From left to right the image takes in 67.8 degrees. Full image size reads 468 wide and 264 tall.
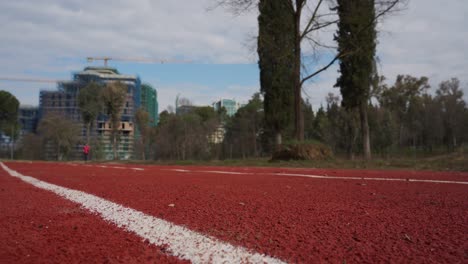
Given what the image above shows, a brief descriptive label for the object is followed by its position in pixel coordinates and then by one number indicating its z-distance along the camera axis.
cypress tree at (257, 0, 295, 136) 13.39
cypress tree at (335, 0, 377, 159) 13.55
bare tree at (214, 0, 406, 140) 12.70
